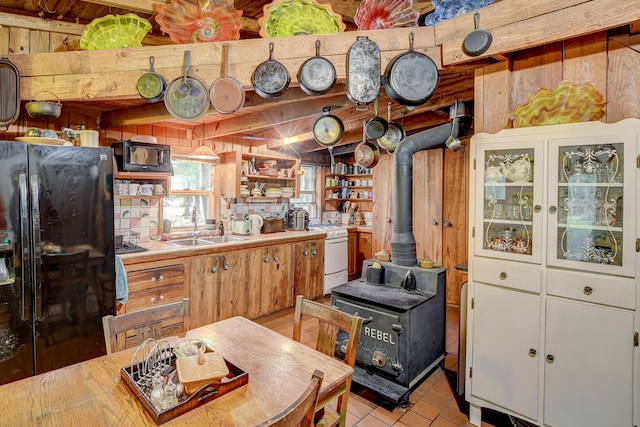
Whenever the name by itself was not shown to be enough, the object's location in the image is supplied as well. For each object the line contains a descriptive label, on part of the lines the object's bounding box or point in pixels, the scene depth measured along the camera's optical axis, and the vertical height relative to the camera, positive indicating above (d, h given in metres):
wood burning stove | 2.40 -0.89
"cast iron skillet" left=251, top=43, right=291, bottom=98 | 2.10 +0.78
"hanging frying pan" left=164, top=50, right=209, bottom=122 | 2.16 +0.67
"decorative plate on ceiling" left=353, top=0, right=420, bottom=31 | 2.11 +1.17
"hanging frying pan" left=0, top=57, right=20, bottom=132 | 2.26 +0.75
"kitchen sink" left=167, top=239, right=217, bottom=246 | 3.89 -0.41
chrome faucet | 4.04 -0.23
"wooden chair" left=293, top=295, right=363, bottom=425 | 1.54 -0.59
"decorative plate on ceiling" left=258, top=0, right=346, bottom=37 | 2.19 +1.17
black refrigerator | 2.23 -0.34
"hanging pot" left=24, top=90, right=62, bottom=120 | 2.32 +0.65
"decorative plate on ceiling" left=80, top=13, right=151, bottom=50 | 2.32 +1.16
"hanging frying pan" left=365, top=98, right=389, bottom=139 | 3.08 +0.70
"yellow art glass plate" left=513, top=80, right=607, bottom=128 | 1.84 +0.55
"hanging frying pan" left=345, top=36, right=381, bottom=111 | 1.99 +0.78
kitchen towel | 2.69 -0.60
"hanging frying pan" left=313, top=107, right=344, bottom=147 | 2.85 +0.63
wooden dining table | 1.09 -0.66
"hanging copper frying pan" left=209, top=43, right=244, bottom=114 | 2.15 +0.70
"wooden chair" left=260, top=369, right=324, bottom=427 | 0.84 -0.52
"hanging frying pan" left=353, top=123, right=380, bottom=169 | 3.21 +0.48
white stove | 4.78 -0.73
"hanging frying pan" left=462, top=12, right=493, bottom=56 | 1.84 +0.88
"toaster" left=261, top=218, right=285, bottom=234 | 4.54 -0.26
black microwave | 3.28 +0.48
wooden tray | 1.08 -0.64
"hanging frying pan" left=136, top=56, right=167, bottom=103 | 2.19 +0.76
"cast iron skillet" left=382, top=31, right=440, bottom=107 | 1.92 +0.71
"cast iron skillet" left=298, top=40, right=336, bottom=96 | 2.06 +0.78
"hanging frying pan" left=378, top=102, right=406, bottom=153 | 3.23 +0.64
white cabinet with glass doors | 1.70 -0.38
